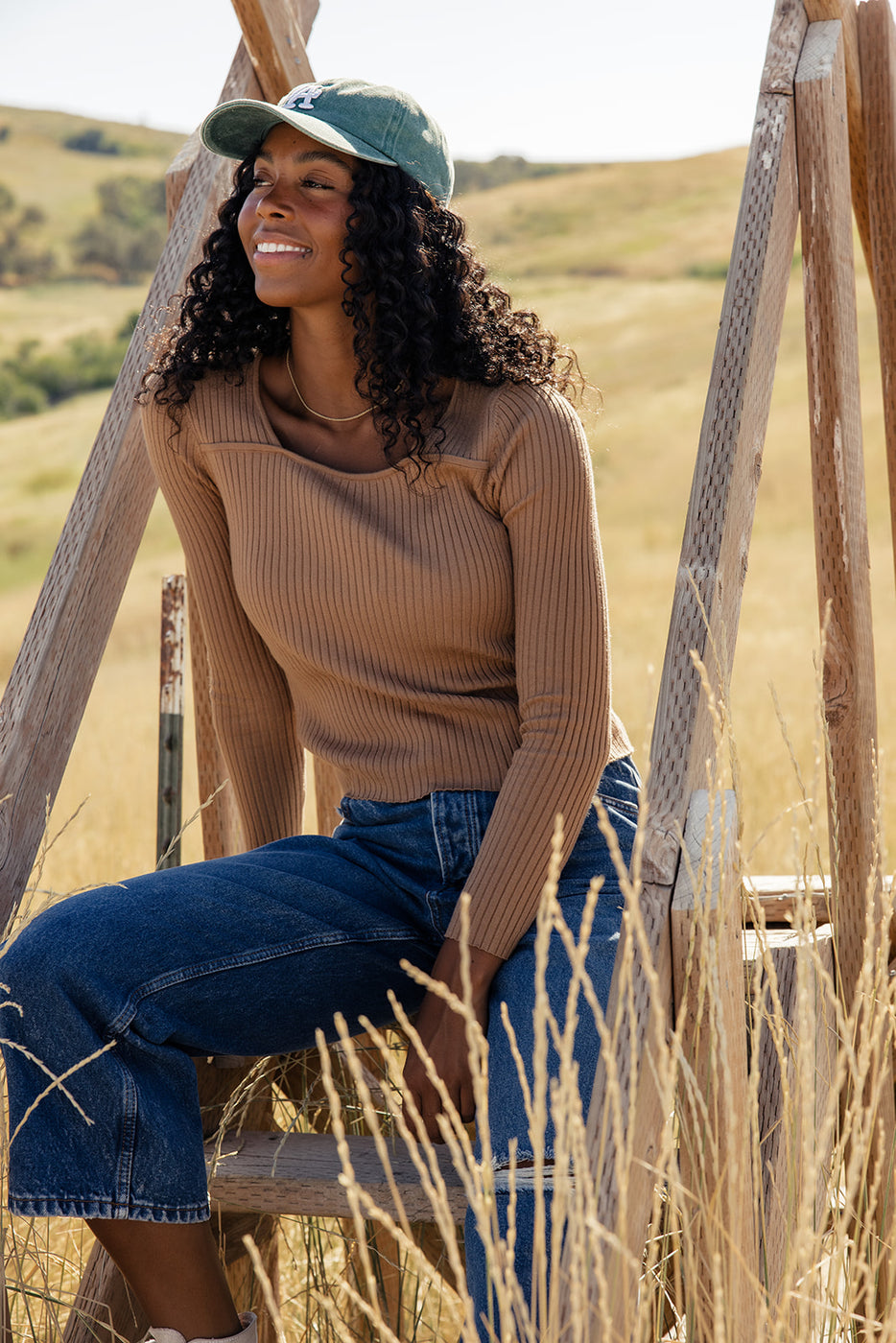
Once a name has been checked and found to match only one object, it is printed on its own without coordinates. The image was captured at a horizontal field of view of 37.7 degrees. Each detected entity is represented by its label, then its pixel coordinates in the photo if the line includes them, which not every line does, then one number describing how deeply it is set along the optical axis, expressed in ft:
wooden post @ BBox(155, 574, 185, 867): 10.54
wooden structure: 4.62
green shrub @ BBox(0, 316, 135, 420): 128.06
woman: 5.26
